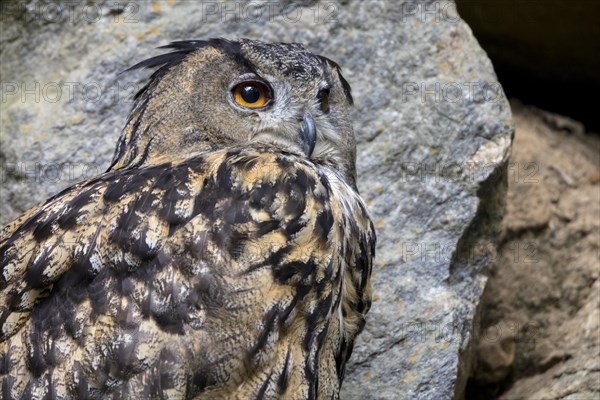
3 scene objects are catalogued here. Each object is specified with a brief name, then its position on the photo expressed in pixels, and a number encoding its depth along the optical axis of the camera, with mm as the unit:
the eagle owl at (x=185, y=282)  4734
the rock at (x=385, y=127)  7125
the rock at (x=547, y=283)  7971
